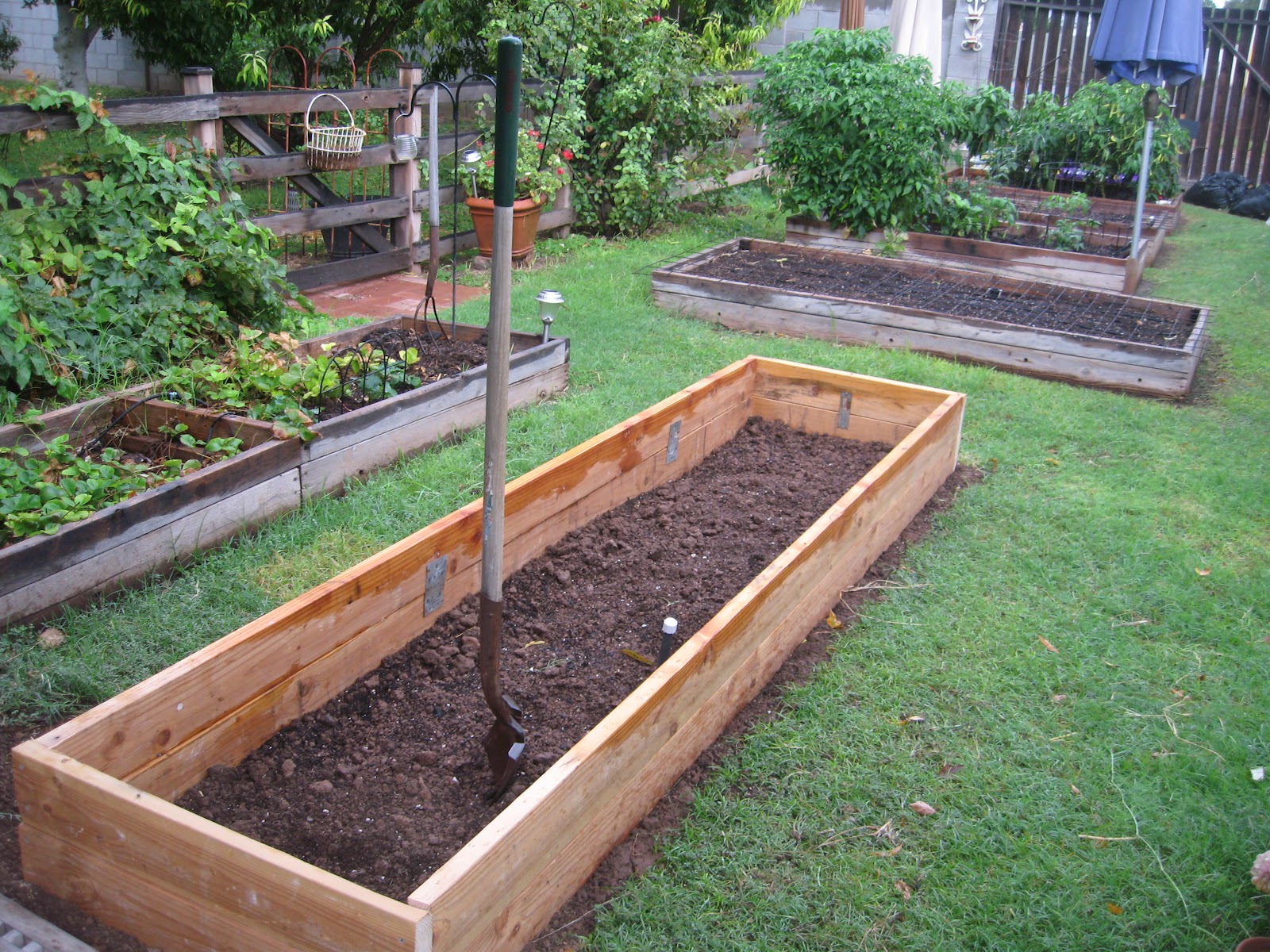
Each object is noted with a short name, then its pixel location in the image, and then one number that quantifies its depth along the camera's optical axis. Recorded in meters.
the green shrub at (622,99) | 7.79
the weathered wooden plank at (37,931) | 1.87
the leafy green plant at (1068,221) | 8.17
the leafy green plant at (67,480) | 2.95
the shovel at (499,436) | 1.84
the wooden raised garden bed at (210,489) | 2.89
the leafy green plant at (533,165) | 7.35
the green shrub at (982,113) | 8.38
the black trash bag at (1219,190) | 12.06
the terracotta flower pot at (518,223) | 7.02
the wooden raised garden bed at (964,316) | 5.55
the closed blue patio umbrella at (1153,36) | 9.16
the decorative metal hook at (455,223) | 4.42
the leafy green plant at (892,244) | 7.86
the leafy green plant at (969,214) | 8.31
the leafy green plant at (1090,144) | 9.88
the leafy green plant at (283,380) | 3.80
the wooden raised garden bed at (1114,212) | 9.26
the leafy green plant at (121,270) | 3.97
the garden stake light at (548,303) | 4.75
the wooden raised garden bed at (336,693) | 1.73
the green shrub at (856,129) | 7.83
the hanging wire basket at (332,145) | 6.28
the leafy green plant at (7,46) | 14.00
